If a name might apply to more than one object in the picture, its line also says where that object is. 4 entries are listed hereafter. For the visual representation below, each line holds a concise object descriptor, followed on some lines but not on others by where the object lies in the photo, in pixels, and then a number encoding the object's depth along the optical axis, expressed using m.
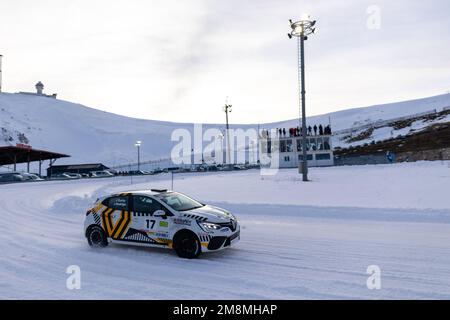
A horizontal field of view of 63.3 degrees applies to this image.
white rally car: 8.34
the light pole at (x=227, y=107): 55.12
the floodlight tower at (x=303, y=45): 26.39
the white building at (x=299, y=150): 60.06
